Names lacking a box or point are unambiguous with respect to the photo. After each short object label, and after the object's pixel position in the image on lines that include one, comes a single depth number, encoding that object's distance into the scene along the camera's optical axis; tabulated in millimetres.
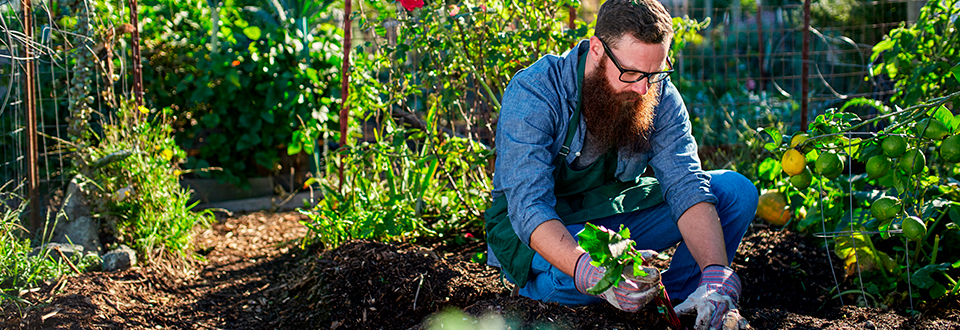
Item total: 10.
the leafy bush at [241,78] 4035
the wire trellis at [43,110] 2902
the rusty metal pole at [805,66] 3703
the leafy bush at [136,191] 2811
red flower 2396
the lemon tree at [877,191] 1534
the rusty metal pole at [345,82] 3049
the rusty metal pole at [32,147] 2705
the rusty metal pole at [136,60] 3041
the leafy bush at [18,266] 2215
